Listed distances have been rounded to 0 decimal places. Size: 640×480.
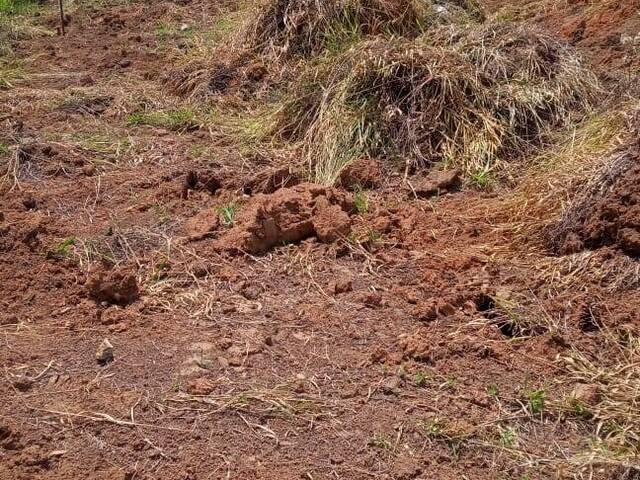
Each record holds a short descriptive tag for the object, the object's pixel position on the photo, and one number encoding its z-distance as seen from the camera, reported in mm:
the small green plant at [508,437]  2915
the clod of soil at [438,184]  4785
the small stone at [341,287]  3846
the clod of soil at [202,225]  4293
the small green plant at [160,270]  3956
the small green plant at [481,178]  4816
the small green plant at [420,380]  3205
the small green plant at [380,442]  2895
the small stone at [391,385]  3164
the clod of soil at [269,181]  4840
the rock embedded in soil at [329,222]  4215
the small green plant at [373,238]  4234
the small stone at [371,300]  3736
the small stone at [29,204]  4727
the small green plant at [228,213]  4410
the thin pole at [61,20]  8414
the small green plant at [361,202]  4570
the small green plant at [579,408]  3035
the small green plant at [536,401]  3066
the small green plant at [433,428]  2943
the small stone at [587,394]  3076
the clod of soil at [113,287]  3729
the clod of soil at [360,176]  4902
